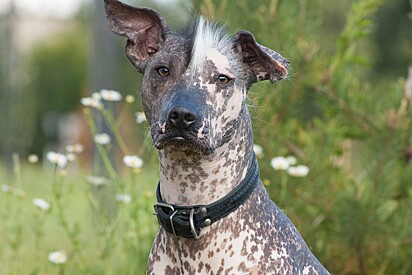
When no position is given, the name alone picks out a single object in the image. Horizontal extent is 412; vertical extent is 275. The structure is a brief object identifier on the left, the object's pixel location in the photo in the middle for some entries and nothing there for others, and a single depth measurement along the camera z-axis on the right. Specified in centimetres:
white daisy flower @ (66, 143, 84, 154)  704
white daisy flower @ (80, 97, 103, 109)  696
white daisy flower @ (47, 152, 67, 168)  669
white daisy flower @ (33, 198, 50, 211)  687
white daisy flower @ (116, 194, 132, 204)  677
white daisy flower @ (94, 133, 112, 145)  715
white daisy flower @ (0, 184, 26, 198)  688
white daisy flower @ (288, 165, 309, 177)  744
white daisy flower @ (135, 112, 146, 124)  669
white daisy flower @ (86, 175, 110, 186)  737
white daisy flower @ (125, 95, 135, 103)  691
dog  425
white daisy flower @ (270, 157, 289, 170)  717
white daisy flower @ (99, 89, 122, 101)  719
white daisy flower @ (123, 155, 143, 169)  674
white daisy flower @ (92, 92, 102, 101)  723
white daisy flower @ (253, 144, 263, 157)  750
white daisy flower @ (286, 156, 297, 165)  748
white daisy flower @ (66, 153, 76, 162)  701
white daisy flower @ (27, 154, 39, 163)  708
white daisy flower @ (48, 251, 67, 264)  680
